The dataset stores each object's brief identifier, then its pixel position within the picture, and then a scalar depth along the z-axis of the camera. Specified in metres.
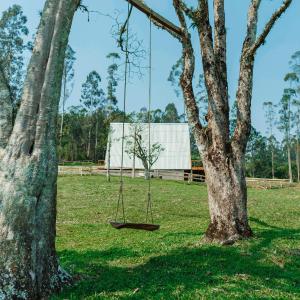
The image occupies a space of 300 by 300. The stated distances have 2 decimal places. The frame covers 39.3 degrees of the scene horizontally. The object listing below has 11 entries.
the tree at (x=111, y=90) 66.77
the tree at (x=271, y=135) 76.34
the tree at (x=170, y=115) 103.00
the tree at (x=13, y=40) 40.88
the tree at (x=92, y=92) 74.75
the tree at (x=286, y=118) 68.50
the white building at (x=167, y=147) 51.81
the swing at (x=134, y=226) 9.28
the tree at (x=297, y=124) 68.71
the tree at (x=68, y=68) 54.57
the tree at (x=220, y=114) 10.46
